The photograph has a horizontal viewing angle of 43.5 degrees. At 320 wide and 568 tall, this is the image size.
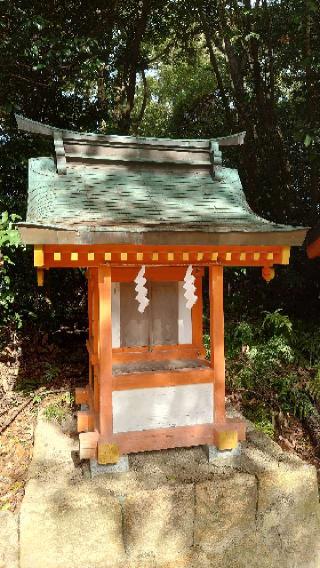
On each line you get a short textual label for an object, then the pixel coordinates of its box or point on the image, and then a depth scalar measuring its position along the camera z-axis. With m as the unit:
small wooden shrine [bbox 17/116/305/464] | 4.29
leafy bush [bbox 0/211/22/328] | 7.03
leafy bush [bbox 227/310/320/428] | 6.95
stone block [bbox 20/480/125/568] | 4.02
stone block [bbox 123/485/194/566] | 4.20
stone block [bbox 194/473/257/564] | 4.38
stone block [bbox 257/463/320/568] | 4.59
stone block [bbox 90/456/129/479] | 4.59
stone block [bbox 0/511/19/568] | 4.21
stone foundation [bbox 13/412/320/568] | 4.09
